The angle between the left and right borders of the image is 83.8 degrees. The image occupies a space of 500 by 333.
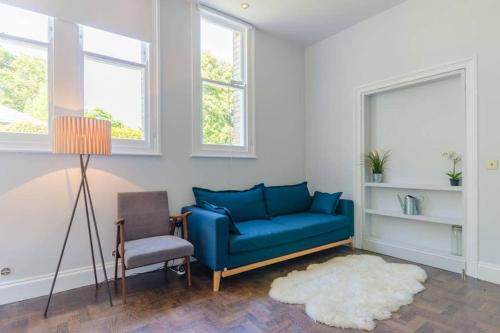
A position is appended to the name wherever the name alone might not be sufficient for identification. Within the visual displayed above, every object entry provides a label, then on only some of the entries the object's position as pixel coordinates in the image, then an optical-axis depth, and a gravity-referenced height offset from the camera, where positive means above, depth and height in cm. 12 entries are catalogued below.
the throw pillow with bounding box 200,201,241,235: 277 -51
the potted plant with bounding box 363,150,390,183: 387 +2
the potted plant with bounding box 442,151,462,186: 312 -9
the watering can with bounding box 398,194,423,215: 350 -52
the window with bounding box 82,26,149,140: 285 +92
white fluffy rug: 213 -115
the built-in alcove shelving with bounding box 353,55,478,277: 290 +10
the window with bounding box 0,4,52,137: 245 +85
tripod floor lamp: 224 +24
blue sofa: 265 -77
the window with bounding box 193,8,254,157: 362 +105
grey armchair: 237 -68
